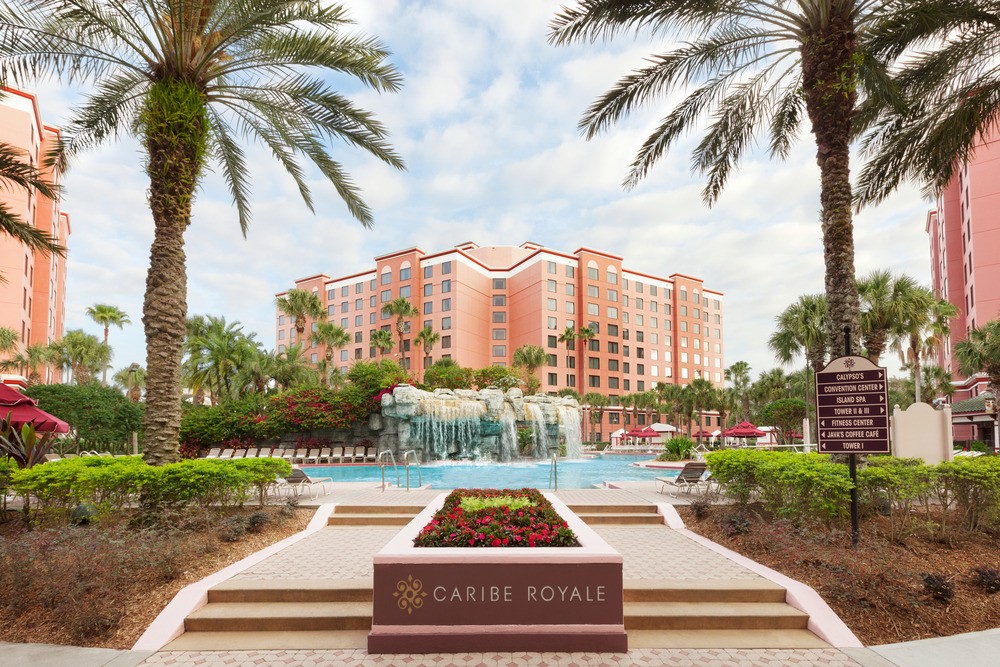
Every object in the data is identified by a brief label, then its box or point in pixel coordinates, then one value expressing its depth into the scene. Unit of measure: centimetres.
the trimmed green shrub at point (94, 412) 2834
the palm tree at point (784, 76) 994
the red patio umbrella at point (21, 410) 1267
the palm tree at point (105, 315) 5697
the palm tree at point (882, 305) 2655
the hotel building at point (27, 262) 3797
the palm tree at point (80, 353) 4881
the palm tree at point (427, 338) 6706
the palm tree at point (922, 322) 2683
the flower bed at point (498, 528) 615
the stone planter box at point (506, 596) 549
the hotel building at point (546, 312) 7156
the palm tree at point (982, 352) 2856
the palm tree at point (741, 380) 6719
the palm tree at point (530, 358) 6338
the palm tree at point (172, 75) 944
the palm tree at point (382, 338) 6581
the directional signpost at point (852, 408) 791
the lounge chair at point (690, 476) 1311
